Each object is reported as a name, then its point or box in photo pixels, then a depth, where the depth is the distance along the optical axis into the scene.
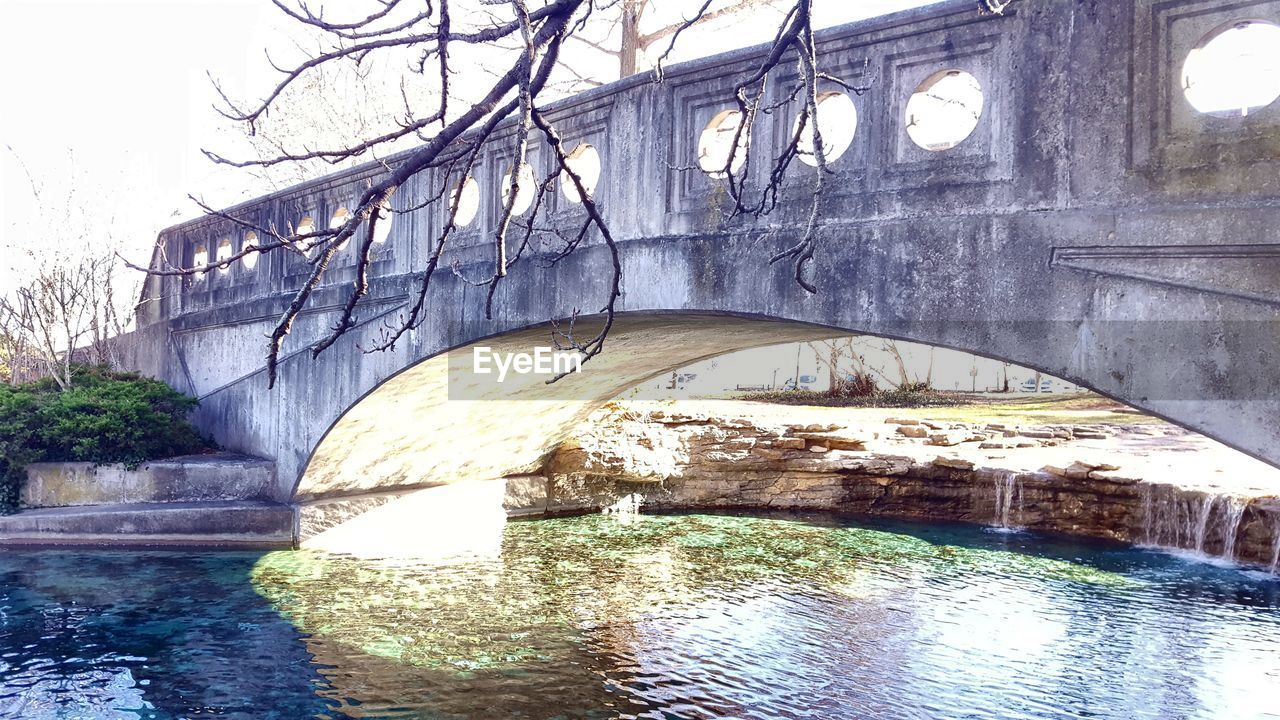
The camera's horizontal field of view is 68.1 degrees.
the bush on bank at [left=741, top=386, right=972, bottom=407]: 22.30
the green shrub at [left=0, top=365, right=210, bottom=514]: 10.58
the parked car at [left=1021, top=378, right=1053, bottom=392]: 23.75
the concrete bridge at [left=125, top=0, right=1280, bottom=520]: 3.98
